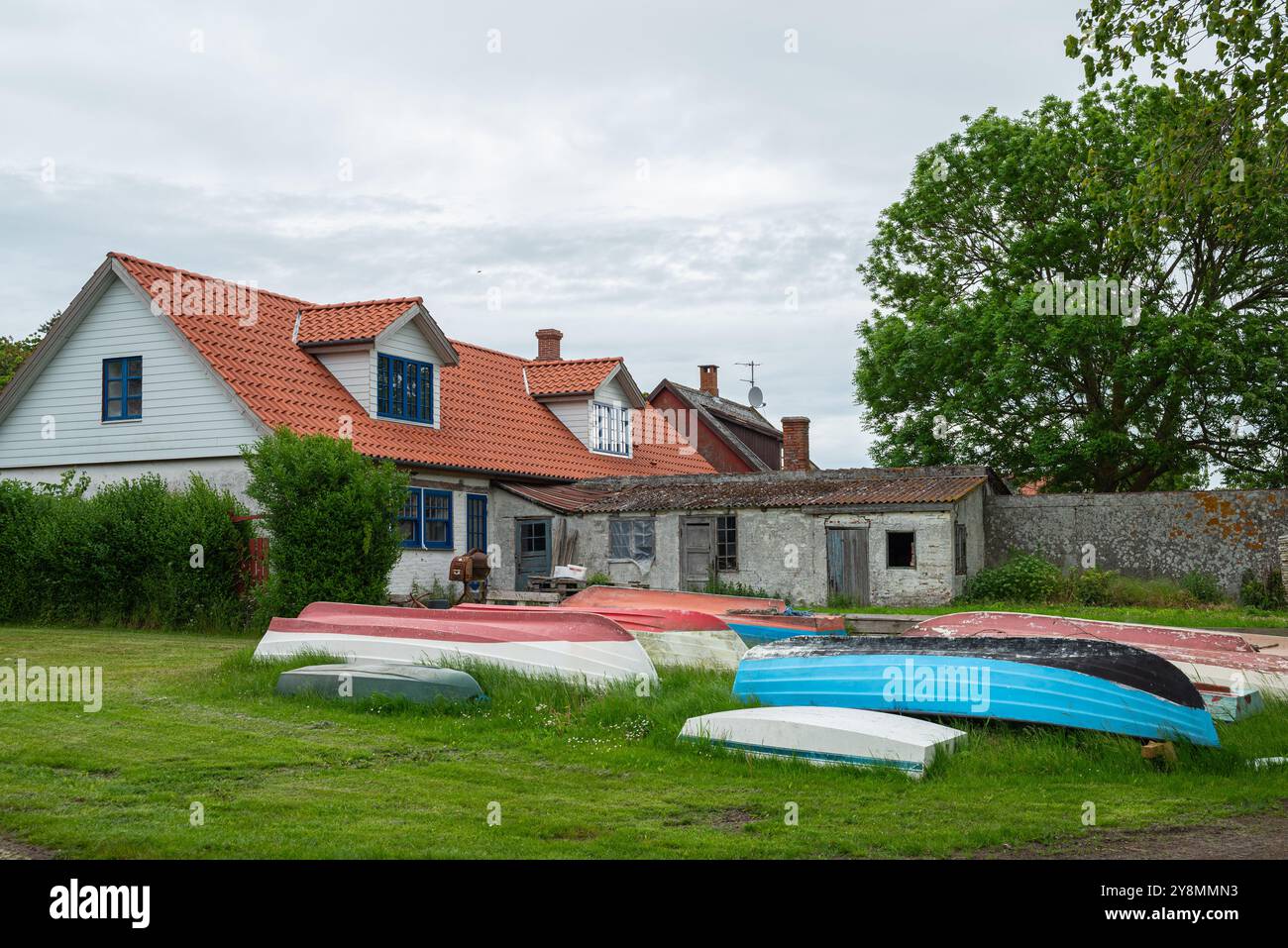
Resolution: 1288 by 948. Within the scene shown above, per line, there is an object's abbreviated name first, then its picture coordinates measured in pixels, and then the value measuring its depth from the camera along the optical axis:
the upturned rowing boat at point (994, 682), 9.41
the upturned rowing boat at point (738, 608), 16.97
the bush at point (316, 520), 19.67
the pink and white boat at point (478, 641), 12.46
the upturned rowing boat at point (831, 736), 8.75
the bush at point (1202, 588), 27.73
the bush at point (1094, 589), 27.23
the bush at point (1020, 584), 27.81
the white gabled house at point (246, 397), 23.80
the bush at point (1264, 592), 26.86
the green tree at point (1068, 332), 31.41
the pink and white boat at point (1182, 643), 11.96
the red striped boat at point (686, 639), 14.14
